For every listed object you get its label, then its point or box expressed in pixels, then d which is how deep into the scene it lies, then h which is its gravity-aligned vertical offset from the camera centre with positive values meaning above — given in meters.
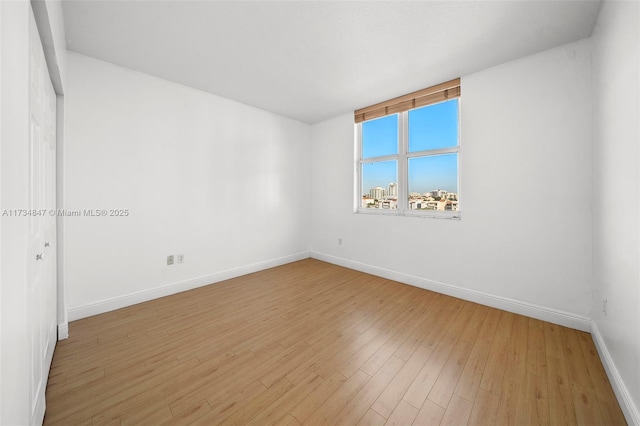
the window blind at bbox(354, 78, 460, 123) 3.06 +1.60
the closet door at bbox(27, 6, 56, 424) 1.19 -0.08
